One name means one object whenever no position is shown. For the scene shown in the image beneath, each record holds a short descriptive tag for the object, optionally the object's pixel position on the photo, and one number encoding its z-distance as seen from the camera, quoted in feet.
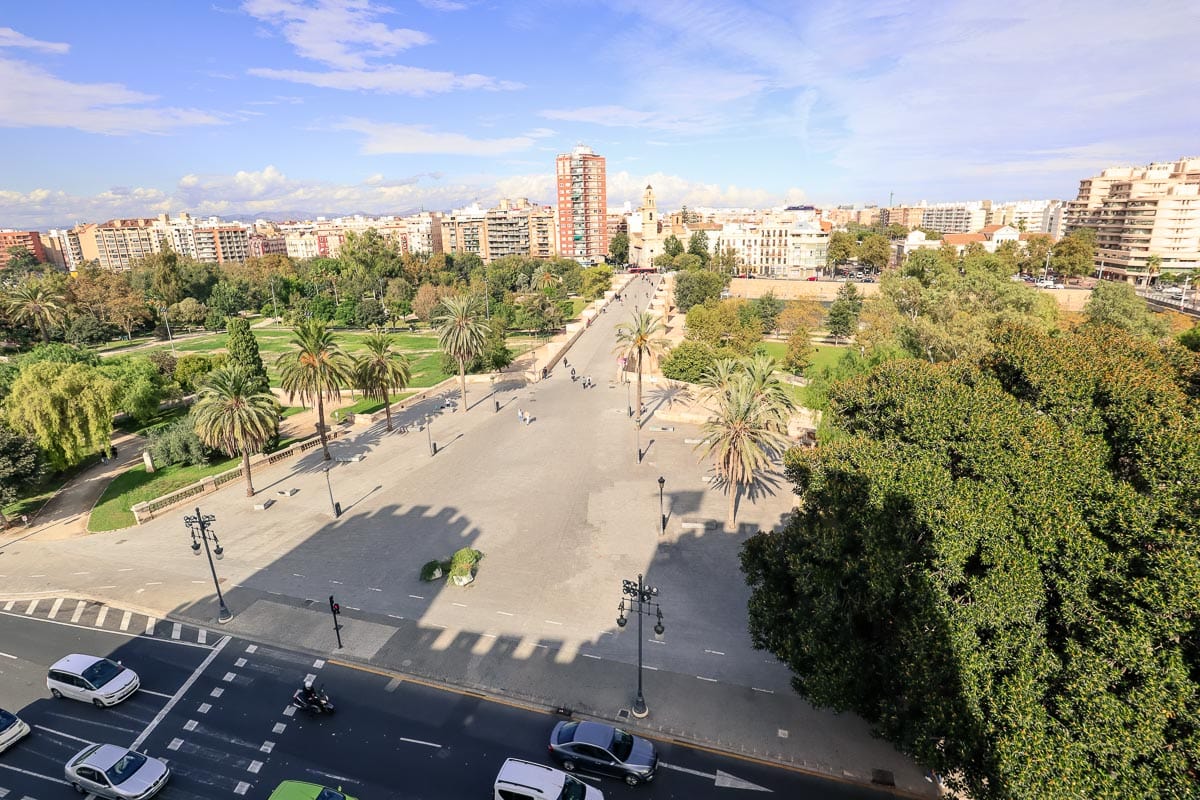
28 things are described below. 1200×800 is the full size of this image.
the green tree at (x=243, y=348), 138.82
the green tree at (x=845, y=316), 249.24
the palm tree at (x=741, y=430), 90.38
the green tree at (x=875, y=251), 440.45
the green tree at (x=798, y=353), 205.98
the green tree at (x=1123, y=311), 179.11
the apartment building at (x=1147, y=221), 324.39
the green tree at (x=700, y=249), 476.13
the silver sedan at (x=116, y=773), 50.93
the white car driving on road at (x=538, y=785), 48.98
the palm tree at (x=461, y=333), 161.99
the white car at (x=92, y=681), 62.23
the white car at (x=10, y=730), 56.80
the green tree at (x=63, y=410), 111.96
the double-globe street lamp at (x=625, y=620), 60.04
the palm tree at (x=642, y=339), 135.95
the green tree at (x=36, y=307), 242.58
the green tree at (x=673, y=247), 506.48
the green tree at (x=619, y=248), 574.97
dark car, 52.75
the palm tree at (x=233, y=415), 105.40
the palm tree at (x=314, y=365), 120.47
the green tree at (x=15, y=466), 100.32
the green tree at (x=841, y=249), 472.03
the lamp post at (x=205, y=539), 76.54
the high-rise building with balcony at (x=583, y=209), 526.16
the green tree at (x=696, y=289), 304.50
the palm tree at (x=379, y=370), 139.64
